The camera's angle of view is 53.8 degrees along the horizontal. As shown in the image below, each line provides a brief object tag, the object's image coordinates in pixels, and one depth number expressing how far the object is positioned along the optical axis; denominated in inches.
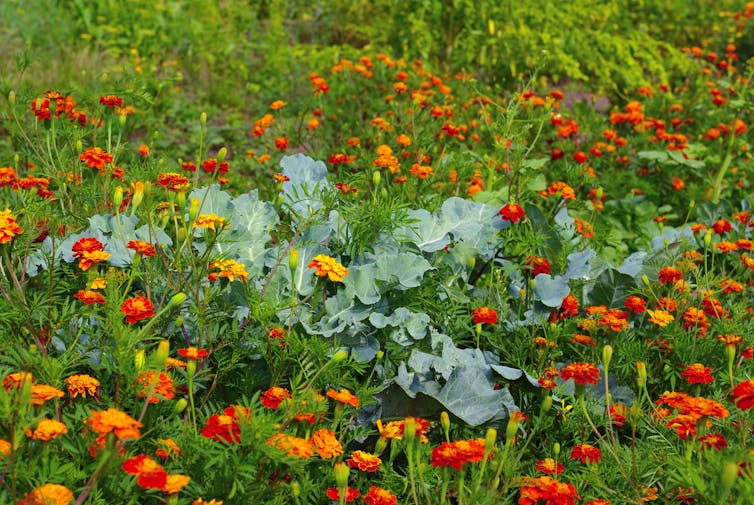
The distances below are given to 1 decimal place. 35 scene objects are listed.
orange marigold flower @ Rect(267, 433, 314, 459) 57.4
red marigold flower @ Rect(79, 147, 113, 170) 87.5
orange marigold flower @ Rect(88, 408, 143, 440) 48.4
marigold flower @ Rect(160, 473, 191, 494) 50.8
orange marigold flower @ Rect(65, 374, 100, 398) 63.5
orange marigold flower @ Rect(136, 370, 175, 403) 59.6
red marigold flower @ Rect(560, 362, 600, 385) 71.1
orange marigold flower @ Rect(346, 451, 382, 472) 68.1
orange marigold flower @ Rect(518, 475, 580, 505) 62.4
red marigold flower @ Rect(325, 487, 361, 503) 64.1
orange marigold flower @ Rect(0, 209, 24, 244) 68.0
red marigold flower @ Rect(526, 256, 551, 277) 98.0
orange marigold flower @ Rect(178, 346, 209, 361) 65.2
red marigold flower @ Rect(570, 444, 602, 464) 72.1
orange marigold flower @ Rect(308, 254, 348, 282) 78.0
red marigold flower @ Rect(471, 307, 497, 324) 87.5
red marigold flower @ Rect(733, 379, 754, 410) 61.1
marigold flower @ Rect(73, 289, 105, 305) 70.6
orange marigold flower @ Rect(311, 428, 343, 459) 63.9
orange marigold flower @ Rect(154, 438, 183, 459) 58.7
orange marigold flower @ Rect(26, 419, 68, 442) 54.4
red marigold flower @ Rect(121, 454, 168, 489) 49.9
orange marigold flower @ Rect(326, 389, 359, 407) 67.4
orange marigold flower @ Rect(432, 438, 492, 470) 57.5
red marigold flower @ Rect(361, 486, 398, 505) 63.3
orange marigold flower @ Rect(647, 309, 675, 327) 85.7
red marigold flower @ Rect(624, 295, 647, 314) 92.9
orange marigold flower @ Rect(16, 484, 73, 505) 50.4
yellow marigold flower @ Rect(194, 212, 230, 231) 78.5
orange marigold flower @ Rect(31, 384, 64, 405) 56.1
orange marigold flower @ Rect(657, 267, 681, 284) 92.7
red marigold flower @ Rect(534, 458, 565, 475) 70.4
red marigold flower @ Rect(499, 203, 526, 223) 98.3
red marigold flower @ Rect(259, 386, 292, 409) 64.7
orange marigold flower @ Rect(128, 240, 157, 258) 73.5
